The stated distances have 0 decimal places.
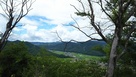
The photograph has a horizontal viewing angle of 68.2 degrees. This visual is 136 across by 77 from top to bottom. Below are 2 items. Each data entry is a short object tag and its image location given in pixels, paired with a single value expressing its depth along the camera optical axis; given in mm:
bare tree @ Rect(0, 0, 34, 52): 6074
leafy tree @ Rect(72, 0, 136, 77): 5058
